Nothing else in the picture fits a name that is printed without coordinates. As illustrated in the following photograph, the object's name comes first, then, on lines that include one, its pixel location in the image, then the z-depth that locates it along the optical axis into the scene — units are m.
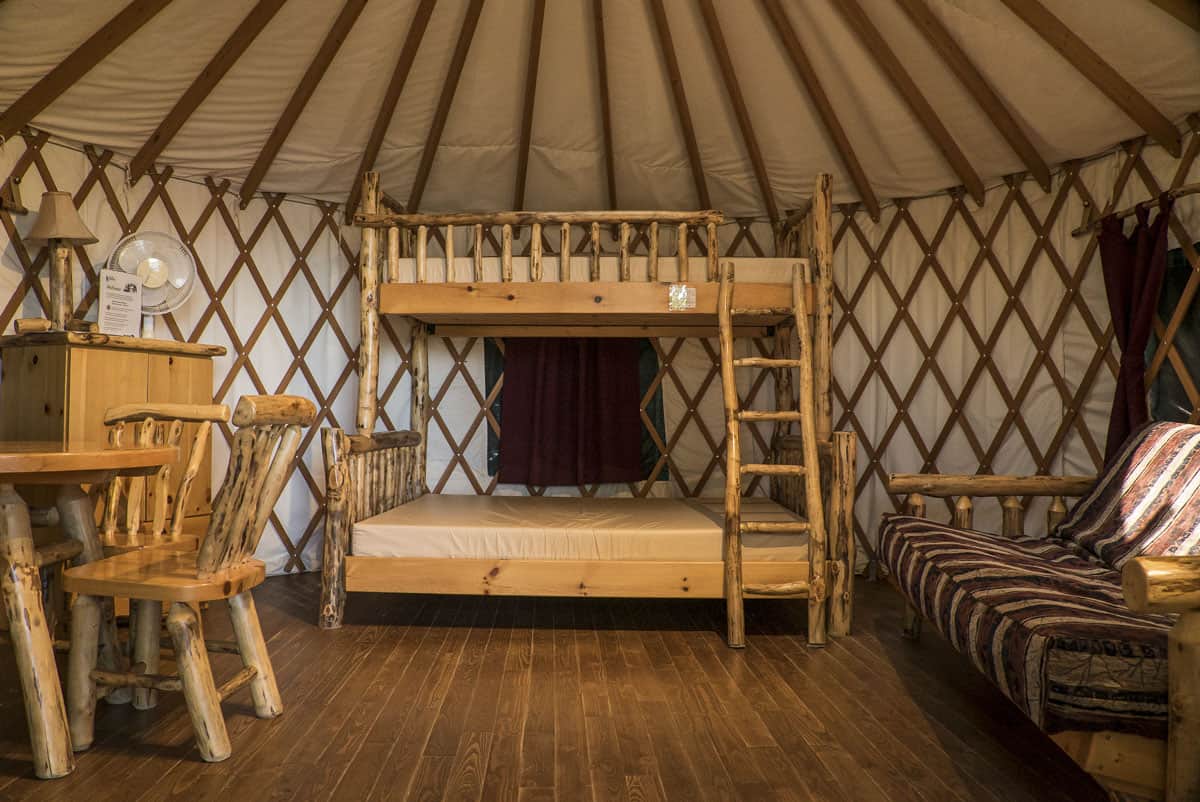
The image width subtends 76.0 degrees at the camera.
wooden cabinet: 2.71
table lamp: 2.89
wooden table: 1.62
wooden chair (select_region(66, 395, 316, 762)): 1.66
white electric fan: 3.30
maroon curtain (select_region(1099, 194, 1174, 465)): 2.92
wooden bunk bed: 2.75
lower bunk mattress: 2.79
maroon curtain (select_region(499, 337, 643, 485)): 4.14
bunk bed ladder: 2.70
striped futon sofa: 1.25
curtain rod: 2.76
